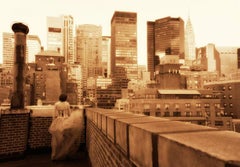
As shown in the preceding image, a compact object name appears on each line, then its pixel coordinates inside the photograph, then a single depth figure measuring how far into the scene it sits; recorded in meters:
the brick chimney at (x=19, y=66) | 12.03
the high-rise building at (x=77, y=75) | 186.62
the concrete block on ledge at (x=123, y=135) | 2.61
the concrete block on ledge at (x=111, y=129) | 3.48
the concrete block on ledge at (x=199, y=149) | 1.06
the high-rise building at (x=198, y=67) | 141.24
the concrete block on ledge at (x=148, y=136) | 1.75
